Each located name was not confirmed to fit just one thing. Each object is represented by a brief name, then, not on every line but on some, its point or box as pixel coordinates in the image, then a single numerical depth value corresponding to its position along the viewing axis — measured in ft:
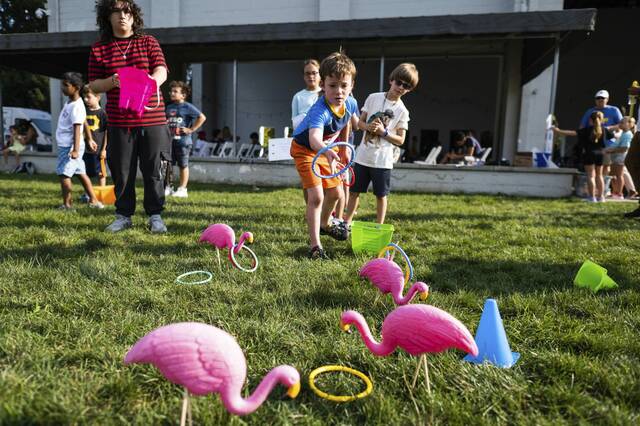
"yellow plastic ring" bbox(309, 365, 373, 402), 5.17
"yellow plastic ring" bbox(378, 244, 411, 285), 9.16
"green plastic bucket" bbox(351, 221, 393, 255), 11.16
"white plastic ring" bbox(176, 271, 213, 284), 8.97
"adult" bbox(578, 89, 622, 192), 25.93
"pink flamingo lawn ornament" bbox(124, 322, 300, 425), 4.10
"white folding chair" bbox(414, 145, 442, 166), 35.07
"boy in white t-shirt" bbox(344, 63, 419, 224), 13.24
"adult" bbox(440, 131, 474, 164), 39.74
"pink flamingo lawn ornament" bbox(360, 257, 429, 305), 7.15
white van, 61.97
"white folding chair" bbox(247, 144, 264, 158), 47.90
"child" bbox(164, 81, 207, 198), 22.17
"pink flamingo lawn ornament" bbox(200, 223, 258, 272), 9.71
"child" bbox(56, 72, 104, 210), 17.11
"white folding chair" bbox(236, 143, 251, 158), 50.68
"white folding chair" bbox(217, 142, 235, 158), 47.50
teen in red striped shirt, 12.73
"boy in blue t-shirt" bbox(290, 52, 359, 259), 10.68
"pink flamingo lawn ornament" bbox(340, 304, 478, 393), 4.98
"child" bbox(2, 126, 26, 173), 38.70
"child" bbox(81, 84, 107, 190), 20.10
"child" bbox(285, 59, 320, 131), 16.14
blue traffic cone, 6.20
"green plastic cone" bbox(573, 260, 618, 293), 9.15
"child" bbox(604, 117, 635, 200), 24.74
